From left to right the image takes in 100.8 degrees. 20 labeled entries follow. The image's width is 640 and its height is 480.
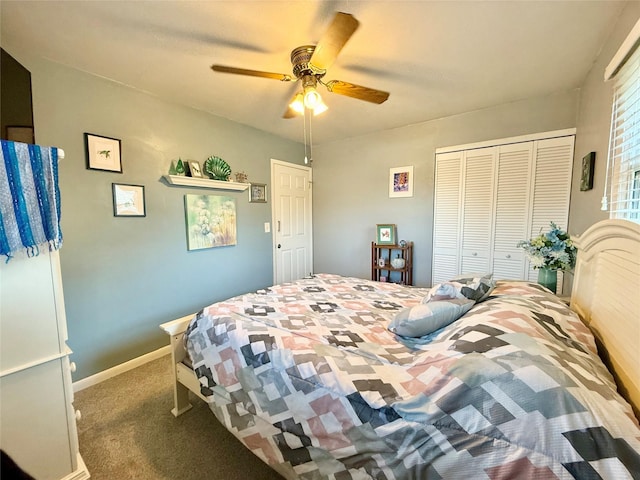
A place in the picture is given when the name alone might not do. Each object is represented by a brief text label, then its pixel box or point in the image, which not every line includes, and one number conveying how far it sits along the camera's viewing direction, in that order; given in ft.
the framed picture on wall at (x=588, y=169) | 6.19
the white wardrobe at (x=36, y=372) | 3.67
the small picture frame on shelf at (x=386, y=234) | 11.51
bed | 2.32
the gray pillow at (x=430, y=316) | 4.31
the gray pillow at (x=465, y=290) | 4.76
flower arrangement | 5.96
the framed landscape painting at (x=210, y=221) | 9.10
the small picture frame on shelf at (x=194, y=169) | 8.84
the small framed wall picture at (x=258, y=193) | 11.12
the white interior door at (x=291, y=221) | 12.34
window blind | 4.15
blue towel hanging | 3.45
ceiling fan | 4.34
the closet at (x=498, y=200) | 8.32
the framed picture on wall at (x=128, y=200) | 7.36
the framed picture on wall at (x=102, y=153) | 6.83
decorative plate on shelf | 9.43
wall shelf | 8.38
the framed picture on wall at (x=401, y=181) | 11.12
